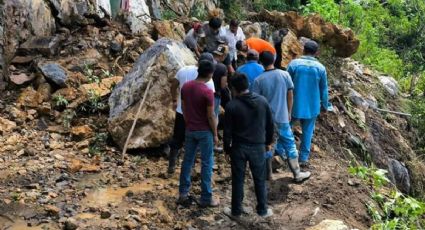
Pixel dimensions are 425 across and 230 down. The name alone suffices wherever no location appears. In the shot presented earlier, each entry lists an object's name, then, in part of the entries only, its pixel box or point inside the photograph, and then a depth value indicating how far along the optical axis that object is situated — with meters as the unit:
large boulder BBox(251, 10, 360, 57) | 11.41
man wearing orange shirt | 7.90
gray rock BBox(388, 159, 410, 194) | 9.43
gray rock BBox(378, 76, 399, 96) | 12.76
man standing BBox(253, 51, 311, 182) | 5.95
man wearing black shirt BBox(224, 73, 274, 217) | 5.15
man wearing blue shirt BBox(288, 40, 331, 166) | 6.42
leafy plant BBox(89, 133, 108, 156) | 6.92
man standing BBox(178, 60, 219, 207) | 5.25
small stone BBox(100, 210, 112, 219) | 5.19
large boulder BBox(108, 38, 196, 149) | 7.01
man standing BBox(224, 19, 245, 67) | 8.50
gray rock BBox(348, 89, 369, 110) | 10.50
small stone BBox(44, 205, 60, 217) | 5.20
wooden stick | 6.90
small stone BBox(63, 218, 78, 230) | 4.91
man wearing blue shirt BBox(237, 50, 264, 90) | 6.54
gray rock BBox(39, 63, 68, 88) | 8.11
